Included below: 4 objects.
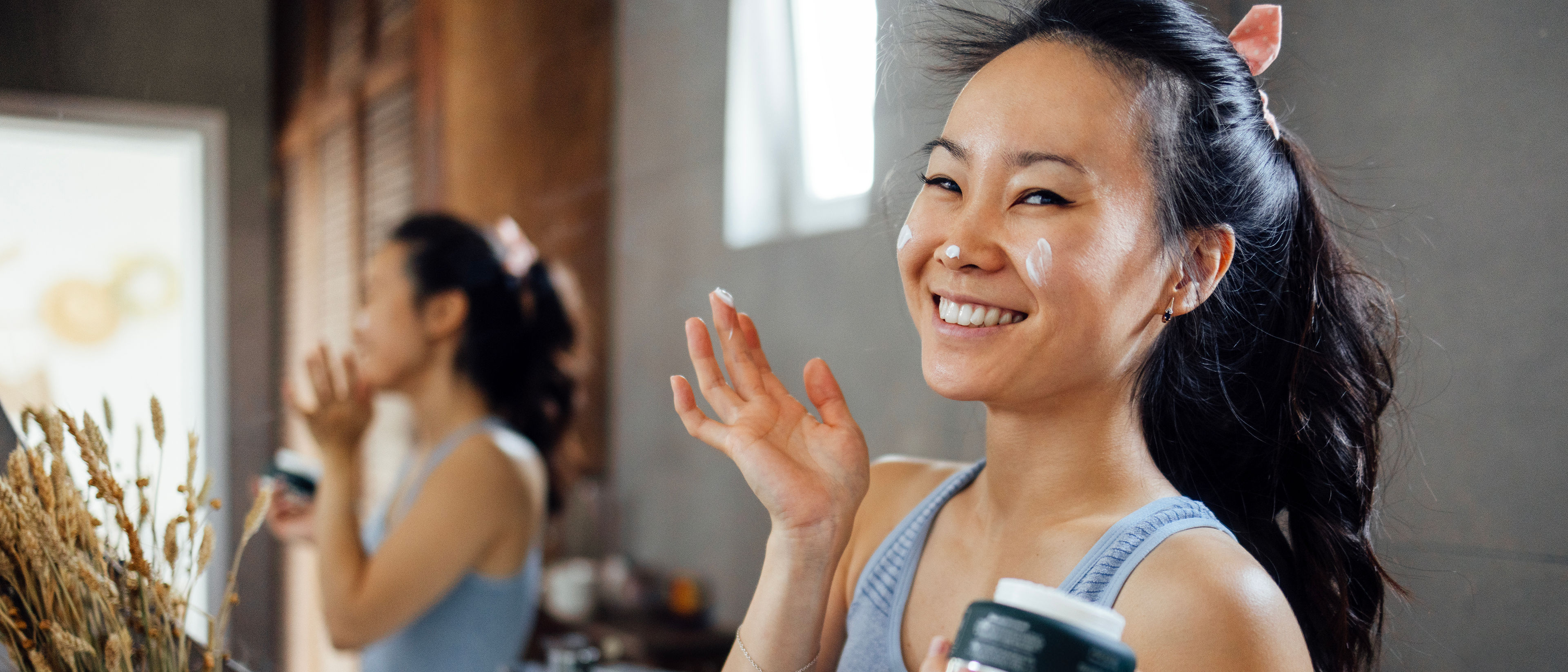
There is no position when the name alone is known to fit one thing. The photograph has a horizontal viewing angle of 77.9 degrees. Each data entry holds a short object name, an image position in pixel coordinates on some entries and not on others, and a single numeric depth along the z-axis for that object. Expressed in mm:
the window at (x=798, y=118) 1024
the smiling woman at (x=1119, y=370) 650
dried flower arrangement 771
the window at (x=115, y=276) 1405
